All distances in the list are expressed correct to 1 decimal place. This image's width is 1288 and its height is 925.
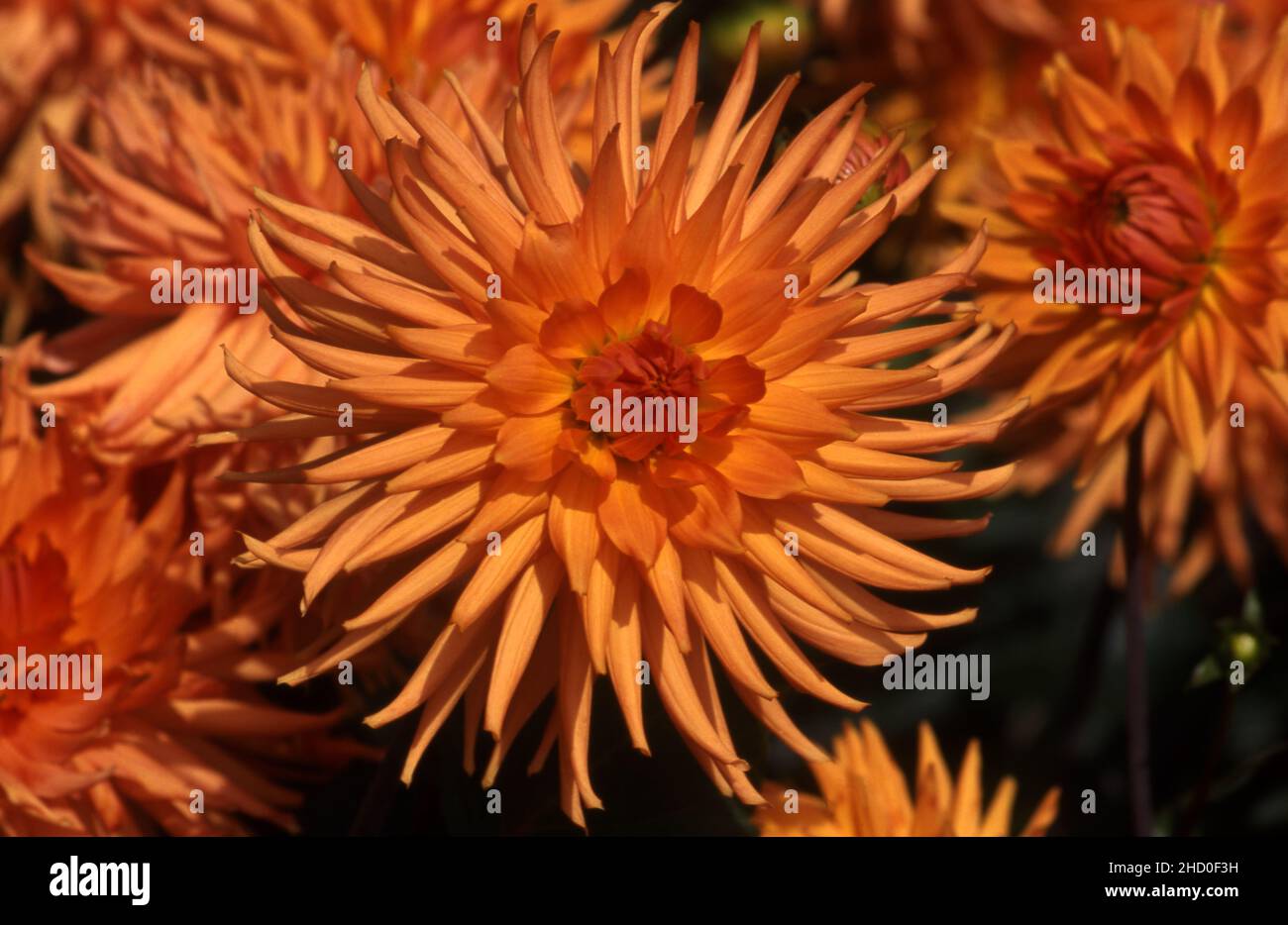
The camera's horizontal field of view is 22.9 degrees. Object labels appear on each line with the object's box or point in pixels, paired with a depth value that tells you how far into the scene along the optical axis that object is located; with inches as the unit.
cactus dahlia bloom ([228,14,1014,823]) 21.5
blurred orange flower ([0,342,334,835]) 23.7
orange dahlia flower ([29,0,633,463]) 24.2
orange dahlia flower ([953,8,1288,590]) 24.2
